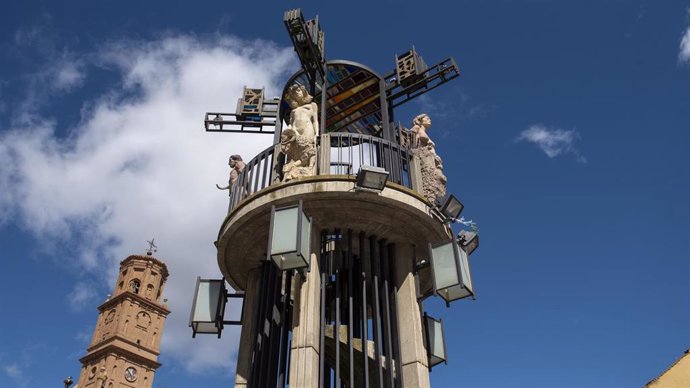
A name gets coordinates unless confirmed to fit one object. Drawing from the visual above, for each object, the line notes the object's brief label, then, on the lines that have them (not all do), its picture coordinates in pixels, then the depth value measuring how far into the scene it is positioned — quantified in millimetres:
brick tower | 88625
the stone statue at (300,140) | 13750
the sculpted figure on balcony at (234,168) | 15766
